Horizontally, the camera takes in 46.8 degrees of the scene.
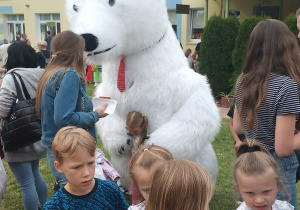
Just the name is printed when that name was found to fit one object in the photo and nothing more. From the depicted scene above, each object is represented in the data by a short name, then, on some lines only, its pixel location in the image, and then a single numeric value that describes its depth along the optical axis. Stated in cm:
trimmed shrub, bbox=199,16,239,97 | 817
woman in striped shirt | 189
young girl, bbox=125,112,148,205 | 280
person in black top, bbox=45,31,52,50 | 1380
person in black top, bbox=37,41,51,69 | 913
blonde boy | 175
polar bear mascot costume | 259
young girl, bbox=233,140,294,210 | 173
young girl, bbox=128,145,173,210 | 182
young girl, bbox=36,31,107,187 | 220
